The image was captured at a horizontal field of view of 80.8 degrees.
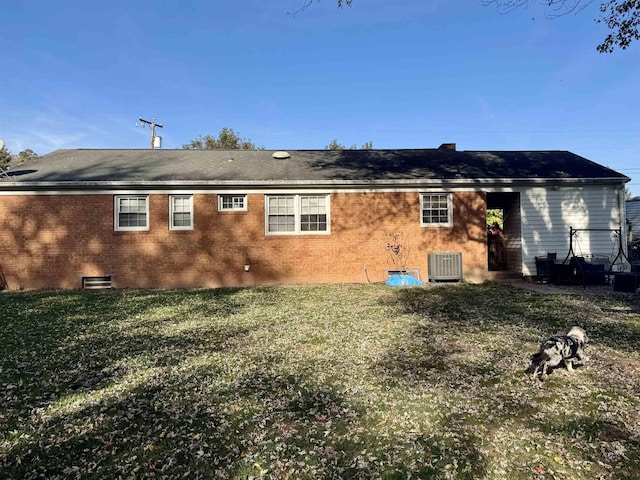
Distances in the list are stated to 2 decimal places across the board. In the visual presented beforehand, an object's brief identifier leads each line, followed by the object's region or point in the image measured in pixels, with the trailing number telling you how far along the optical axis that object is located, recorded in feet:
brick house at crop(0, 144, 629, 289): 40.50
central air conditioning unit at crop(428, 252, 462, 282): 41.70
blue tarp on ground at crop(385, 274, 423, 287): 39.96
